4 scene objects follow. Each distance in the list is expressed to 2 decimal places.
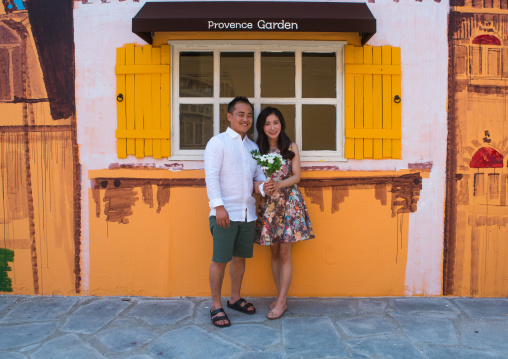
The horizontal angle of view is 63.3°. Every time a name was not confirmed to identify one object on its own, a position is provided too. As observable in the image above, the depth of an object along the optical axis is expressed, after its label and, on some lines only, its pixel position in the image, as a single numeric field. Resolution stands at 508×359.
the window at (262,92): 4.34
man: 3.62
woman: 3.87
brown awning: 3.72
